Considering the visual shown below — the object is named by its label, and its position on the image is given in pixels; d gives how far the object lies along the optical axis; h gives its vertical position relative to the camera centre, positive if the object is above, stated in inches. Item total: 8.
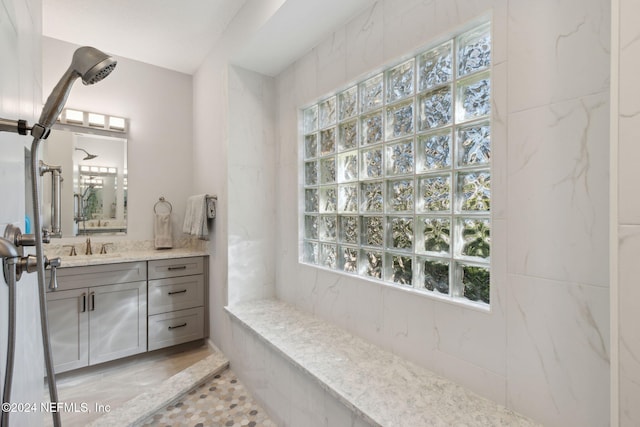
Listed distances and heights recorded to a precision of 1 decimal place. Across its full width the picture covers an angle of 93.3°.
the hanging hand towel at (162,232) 112.2 -8.5
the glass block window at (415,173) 48.8 +6.9
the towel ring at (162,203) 116.1 +2.4
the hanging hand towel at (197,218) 98.2 -3.1
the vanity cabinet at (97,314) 83.7 -30.8
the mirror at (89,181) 99.6 +10.1
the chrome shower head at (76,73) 32.0 +15.0
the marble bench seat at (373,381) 42.3 -29.2
